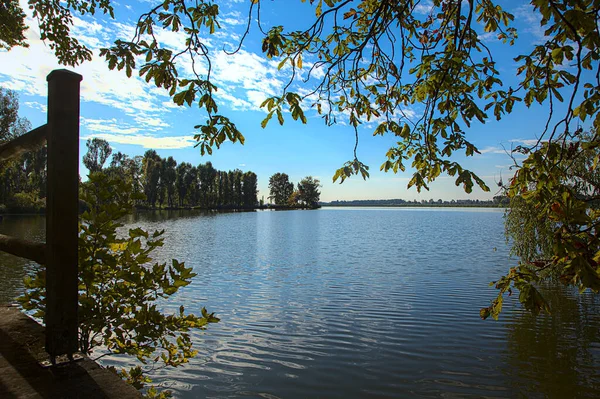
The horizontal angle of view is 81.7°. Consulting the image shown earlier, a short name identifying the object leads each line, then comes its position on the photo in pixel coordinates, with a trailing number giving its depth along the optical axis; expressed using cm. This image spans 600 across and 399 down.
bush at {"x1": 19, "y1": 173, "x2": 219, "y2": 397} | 238
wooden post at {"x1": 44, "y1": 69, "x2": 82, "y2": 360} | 199
